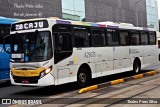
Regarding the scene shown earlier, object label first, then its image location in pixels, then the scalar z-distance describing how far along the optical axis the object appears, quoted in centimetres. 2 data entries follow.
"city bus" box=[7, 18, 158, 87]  1111
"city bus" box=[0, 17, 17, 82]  1404
